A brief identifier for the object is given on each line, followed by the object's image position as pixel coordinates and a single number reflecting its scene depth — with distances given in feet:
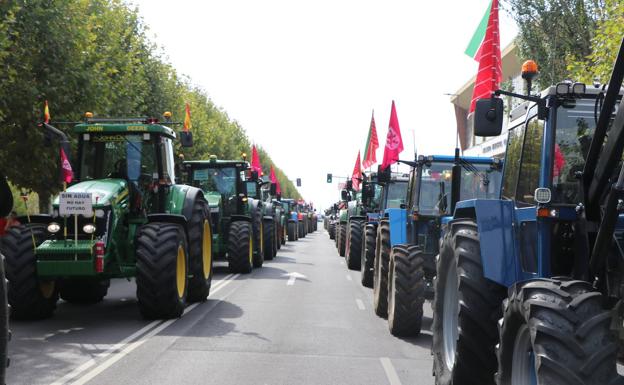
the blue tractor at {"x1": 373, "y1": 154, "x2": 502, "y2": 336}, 35.45
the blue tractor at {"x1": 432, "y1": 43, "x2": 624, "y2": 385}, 12.94
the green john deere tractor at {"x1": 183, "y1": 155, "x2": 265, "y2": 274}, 60.13
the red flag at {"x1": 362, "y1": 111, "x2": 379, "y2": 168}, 110.63
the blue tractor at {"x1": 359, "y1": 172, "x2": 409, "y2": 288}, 50.26
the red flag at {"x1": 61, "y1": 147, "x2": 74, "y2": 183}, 35.41
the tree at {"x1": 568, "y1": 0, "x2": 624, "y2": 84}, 41.57
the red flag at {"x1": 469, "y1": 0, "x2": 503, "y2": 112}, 38.11
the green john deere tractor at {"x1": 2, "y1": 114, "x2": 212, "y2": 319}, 32.63
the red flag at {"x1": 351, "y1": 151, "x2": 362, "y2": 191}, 145.79
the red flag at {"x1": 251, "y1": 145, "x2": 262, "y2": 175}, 105.09
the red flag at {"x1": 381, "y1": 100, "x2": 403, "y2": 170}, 63.12
